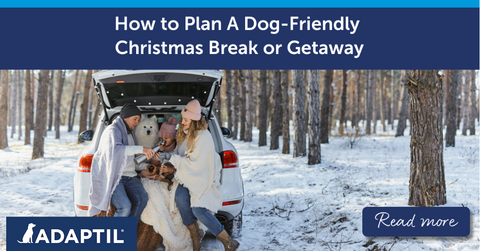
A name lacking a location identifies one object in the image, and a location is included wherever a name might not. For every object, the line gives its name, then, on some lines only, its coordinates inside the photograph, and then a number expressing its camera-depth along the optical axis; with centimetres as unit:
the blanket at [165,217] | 407
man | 376
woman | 395
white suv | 405
